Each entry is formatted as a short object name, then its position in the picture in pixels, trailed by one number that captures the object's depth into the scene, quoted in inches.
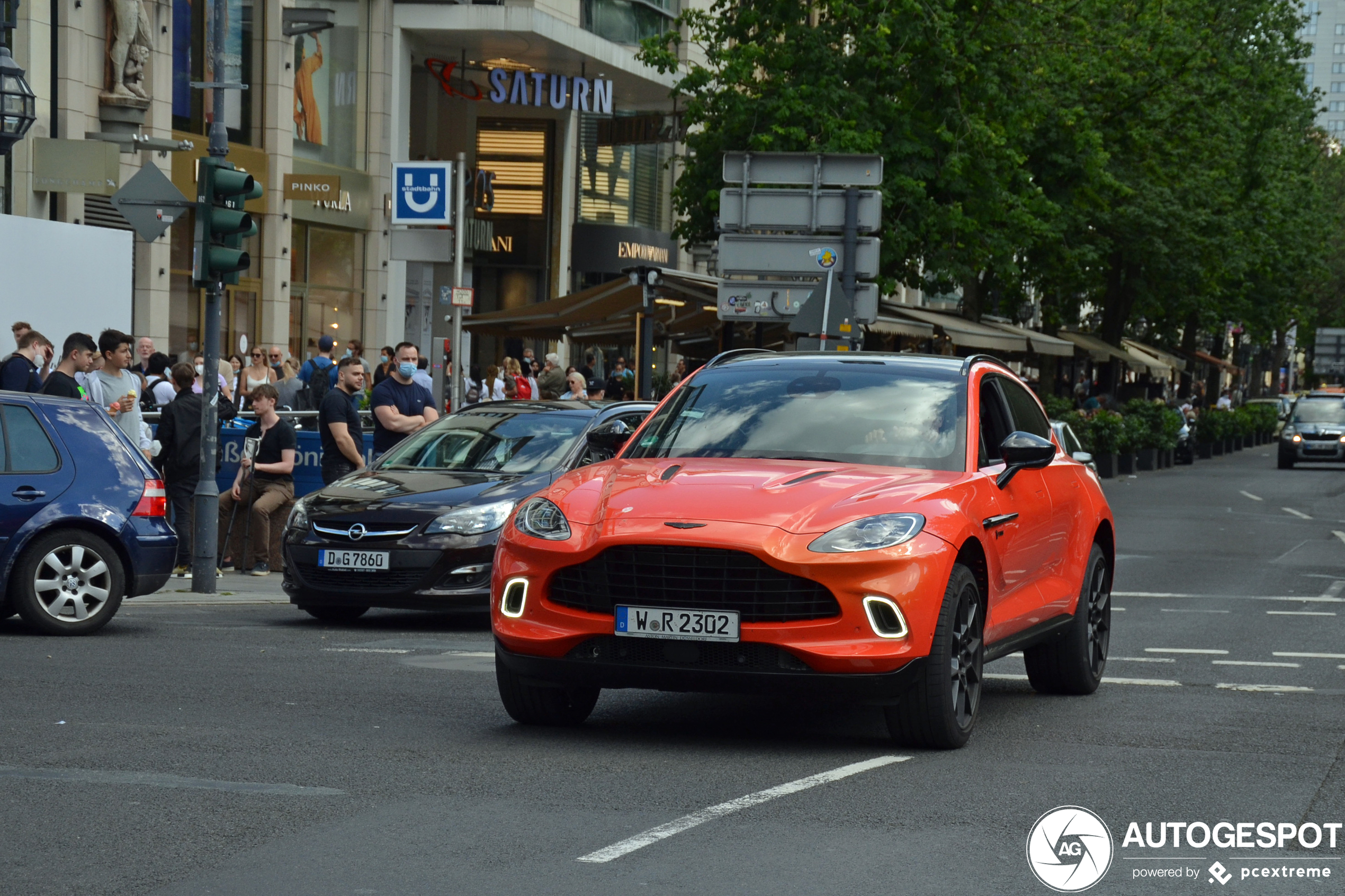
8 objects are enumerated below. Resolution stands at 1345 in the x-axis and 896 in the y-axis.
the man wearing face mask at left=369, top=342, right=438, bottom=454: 660.7
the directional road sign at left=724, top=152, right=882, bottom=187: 844.0
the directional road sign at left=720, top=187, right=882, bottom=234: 845.2
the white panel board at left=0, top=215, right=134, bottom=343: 738.8
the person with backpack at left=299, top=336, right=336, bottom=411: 863.1
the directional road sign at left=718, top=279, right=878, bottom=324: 867.4
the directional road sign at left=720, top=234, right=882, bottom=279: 845.8
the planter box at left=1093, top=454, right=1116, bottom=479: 1552.7
